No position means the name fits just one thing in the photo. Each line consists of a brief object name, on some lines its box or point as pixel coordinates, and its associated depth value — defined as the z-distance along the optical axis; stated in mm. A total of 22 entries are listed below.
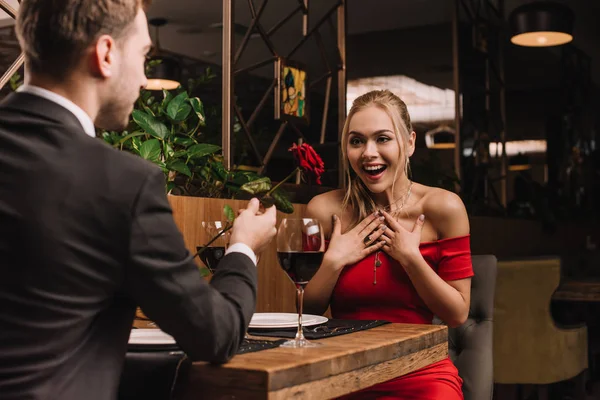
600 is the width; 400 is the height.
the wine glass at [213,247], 1616
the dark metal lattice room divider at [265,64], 2941
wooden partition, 2312
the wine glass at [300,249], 1429
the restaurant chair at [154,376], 1128
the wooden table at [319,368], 1077
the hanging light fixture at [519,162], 7504
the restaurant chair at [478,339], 2324
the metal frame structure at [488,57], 5824
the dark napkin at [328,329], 1452
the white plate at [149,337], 1248
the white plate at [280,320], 1507
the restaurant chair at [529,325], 3475
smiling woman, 2041
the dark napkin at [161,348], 1212
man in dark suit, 936
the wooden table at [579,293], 3701
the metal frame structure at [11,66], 2236
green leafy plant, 2129
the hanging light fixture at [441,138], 5883
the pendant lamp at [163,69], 2912
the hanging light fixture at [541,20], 5770
